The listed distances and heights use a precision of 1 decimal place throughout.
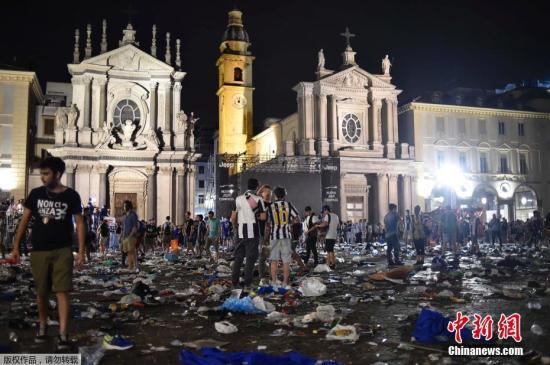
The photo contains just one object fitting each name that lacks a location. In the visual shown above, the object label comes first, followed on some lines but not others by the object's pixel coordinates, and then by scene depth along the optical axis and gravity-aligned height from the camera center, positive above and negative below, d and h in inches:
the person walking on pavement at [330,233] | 543.8 -20.8
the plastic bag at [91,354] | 181.5 -50.7
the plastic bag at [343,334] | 216.5 -51.7
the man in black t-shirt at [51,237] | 204.7 -8.1
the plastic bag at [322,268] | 509.5 -54.7
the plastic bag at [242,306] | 280.5 -50.9
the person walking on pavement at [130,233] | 522.0 -17.5
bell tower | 2009.1 +491.5
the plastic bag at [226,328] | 232.2 -52.0
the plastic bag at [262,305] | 282.4 -51.0
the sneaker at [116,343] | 201.3 -51.0
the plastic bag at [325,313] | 257.2 -51.0
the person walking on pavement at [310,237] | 571.8 -26.0
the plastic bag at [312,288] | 348.5 -51.3
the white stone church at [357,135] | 1642.5 +263.9
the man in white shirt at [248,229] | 374.0 -10.5
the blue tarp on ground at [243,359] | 170.2 -49.8
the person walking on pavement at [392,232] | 570.3 -21.2
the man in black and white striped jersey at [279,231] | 389.1 -12.8
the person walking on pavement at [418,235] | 611.8 -26.7
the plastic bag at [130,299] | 313.9 -52.1
